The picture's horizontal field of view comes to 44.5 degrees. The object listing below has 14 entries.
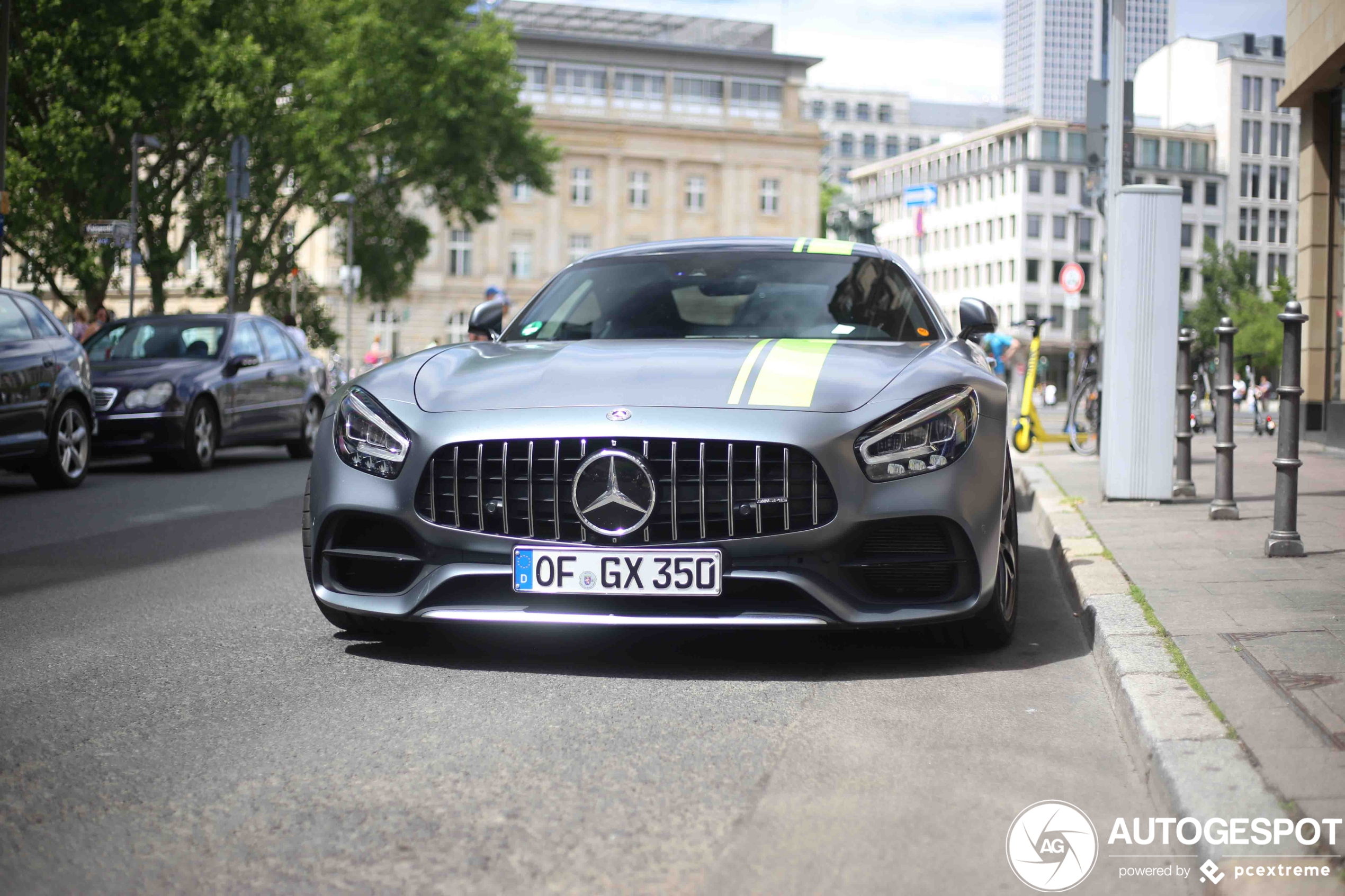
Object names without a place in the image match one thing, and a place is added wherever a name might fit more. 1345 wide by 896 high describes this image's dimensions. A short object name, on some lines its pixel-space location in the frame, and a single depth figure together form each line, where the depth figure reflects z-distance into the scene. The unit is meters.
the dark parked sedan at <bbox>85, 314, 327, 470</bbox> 14.73
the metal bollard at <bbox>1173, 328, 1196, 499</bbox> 10.48
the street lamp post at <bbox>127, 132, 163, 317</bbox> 23.95
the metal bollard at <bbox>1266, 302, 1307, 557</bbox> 7.00
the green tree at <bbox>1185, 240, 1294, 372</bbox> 62.53
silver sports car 4.72
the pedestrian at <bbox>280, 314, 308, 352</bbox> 18.06
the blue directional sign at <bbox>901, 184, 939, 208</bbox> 29.23
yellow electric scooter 16.19
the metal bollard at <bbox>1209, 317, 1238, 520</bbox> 8.72
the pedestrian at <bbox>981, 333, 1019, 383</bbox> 19.42
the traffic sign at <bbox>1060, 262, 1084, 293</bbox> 28.31
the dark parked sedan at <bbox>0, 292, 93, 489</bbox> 11.90
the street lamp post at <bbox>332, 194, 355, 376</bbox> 37.94
